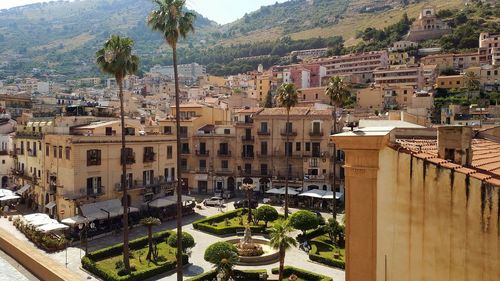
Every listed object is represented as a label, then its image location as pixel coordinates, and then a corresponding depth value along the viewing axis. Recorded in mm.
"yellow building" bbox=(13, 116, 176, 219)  37938
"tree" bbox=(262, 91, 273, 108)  105131
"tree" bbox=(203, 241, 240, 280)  23672
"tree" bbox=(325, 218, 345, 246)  32531
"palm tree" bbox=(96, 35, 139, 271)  28109
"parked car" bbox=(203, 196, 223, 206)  48781
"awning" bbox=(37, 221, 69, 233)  32094
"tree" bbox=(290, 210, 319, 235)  32719
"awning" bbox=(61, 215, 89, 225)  33250
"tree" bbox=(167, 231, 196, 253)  29031
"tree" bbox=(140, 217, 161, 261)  28858
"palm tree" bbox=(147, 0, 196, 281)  23984
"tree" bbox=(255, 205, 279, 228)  36625
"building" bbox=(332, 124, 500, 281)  7551
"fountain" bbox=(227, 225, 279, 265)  29828
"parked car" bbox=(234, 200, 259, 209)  46566
